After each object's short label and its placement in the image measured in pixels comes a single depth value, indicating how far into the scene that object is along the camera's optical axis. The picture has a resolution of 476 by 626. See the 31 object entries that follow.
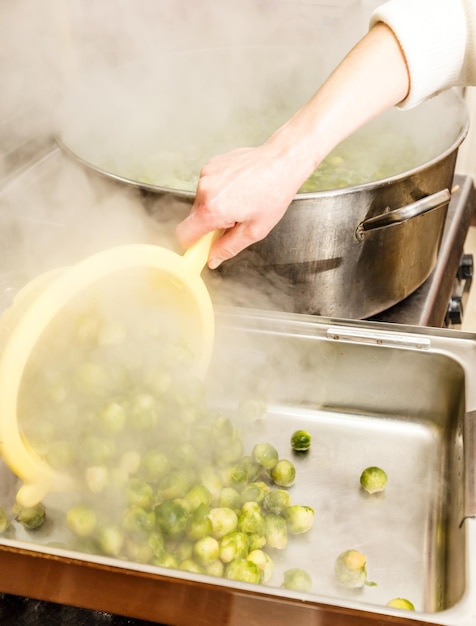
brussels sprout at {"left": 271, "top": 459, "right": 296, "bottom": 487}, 1.32
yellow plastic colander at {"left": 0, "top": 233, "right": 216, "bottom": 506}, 1.00
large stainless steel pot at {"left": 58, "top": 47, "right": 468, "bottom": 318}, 1.38
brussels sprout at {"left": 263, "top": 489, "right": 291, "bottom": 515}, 1.25
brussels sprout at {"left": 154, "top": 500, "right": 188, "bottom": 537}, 1.14
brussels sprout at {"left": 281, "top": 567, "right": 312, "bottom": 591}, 1.10
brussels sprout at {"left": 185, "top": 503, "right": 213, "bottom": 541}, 1.15
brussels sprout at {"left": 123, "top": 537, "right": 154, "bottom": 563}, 1.11
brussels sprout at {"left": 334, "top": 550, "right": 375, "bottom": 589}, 1.12
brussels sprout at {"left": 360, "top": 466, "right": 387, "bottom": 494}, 1.30
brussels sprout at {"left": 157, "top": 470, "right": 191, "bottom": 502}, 1.21
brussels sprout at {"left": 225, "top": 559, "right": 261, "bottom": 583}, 1.09
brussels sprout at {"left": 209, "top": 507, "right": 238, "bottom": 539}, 1.19
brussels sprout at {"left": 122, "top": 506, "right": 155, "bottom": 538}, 1.12
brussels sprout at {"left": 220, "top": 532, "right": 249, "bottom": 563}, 1.15
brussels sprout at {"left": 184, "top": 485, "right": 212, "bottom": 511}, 1.19
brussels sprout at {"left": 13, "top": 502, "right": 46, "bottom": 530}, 1.21
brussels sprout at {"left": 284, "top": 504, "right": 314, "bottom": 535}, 1.22
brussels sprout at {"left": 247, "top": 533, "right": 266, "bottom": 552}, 1.20
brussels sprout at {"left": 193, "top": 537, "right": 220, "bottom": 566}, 1.14
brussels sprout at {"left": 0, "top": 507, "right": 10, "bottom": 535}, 1.22
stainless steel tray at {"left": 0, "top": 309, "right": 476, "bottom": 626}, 0.90
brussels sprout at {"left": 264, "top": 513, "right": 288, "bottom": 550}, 1.21
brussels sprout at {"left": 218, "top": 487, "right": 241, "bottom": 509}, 1.25
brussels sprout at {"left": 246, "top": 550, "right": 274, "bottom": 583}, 1.15
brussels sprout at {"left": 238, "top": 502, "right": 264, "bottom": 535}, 1.20
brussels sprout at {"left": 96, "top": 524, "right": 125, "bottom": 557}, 1.12
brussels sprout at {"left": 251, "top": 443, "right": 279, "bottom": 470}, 1.34
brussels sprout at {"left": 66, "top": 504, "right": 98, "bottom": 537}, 1.15
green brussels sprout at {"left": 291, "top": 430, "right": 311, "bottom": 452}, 1.41
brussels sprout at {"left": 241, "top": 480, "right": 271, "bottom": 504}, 1.27
